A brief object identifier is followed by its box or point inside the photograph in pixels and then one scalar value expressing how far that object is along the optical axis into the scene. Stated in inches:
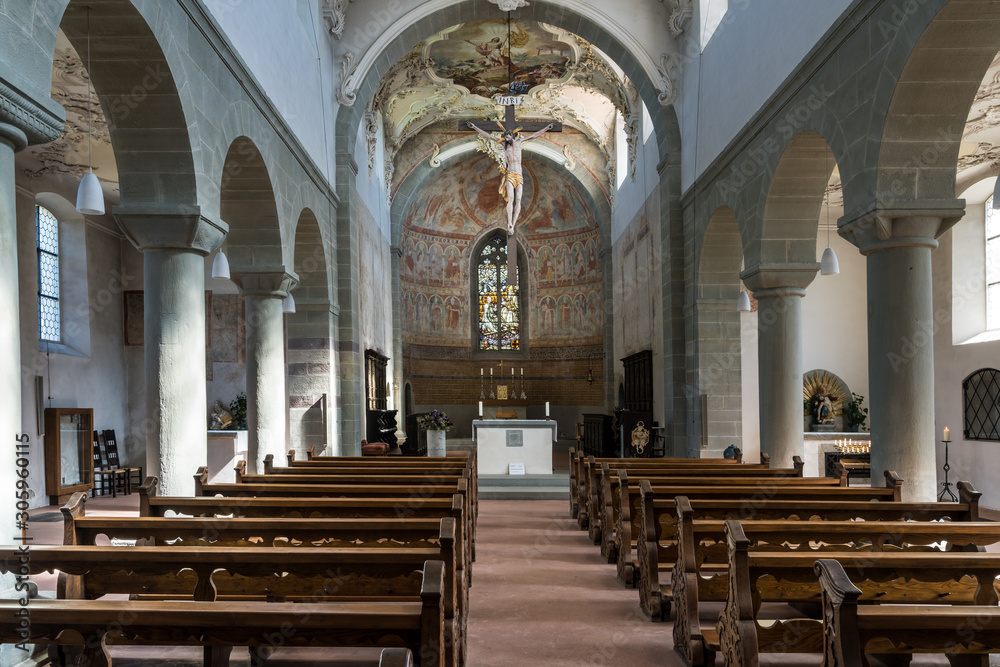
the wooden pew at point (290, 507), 192.5
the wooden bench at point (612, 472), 290.0
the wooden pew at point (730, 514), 186.1
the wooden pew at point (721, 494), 215.8
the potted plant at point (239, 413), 595.7
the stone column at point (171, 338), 246.1
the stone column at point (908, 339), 241.3
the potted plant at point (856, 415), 569.0
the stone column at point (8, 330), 139.8
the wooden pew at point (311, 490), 226.1
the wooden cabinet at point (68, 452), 462.6
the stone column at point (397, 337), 807.7
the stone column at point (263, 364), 386.0
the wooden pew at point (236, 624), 91.5
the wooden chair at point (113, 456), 537.3
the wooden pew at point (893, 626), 97.2
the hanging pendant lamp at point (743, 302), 423.5
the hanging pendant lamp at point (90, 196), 209.9
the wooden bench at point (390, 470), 283.3
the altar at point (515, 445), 506.9
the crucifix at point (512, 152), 527.5
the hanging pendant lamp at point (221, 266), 326.0
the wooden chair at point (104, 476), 510.6
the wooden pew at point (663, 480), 259.4
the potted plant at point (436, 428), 556.4
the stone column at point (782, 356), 358.0
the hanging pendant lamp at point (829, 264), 338.3
